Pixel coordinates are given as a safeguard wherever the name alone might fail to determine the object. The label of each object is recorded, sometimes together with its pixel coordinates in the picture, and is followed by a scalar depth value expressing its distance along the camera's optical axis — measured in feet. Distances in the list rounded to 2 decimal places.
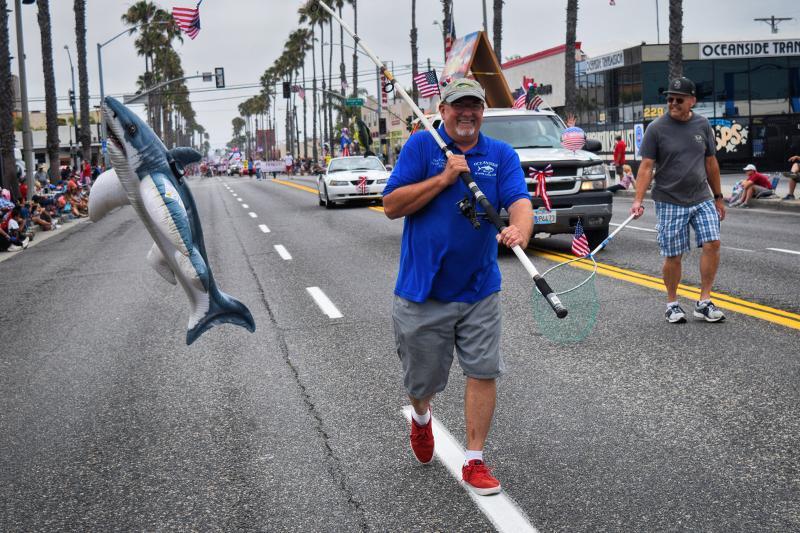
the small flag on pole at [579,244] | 22.62
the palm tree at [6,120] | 79.20
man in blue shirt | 13.57
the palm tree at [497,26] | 129.39
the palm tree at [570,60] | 105.19
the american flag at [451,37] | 134.41
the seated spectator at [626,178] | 97.62
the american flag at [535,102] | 54.76
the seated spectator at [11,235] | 56.49
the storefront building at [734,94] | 122.62
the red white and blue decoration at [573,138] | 41.19
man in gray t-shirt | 24.63
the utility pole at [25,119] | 84.28
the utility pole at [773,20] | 236.71
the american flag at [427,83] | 52.89
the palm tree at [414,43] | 192.12
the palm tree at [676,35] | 85.46
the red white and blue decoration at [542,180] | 39.29
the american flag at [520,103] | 57.67
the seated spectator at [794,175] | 67.78
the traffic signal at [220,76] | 155.33
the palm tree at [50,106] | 105.99
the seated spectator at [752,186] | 70.18
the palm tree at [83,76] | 127.34
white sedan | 83.66
